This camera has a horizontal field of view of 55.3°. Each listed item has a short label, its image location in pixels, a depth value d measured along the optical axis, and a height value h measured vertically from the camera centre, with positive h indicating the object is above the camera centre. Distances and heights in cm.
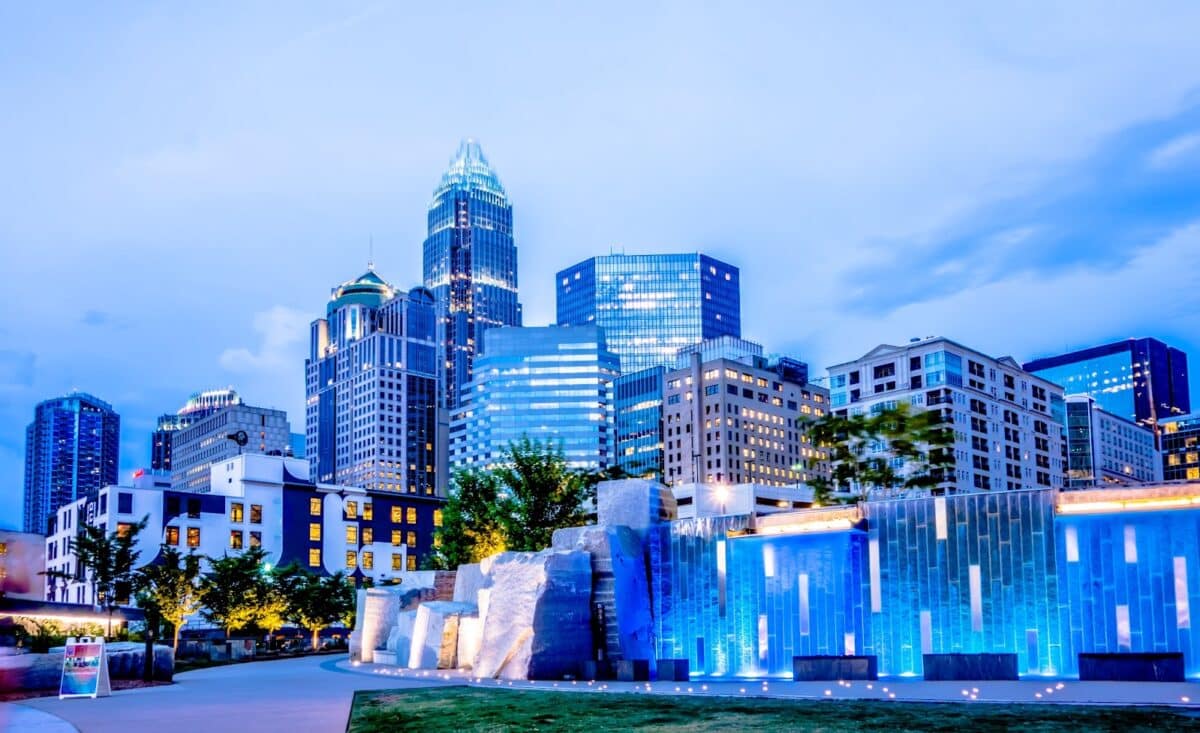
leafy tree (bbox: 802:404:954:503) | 6194 +434
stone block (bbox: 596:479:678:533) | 3828 +43
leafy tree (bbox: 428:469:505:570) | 6022 -23
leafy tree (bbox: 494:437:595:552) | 5495 +72
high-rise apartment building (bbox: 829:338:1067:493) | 15050 +1515
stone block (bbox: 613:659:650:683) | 3203 -428
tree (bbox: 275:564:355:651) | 7481 -522
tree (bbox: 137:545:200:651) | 5675 -317
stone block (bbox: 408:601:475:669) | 3966 -405
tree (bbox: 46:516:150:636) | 5772 -176
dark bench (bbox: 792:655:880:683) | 2859 -384
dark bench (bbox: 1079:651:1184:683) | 2500 -345
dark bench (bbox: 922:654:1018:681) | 2762 -372
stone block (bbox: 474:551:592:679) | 3381 -302
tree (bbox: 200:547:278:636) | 6850 -448
